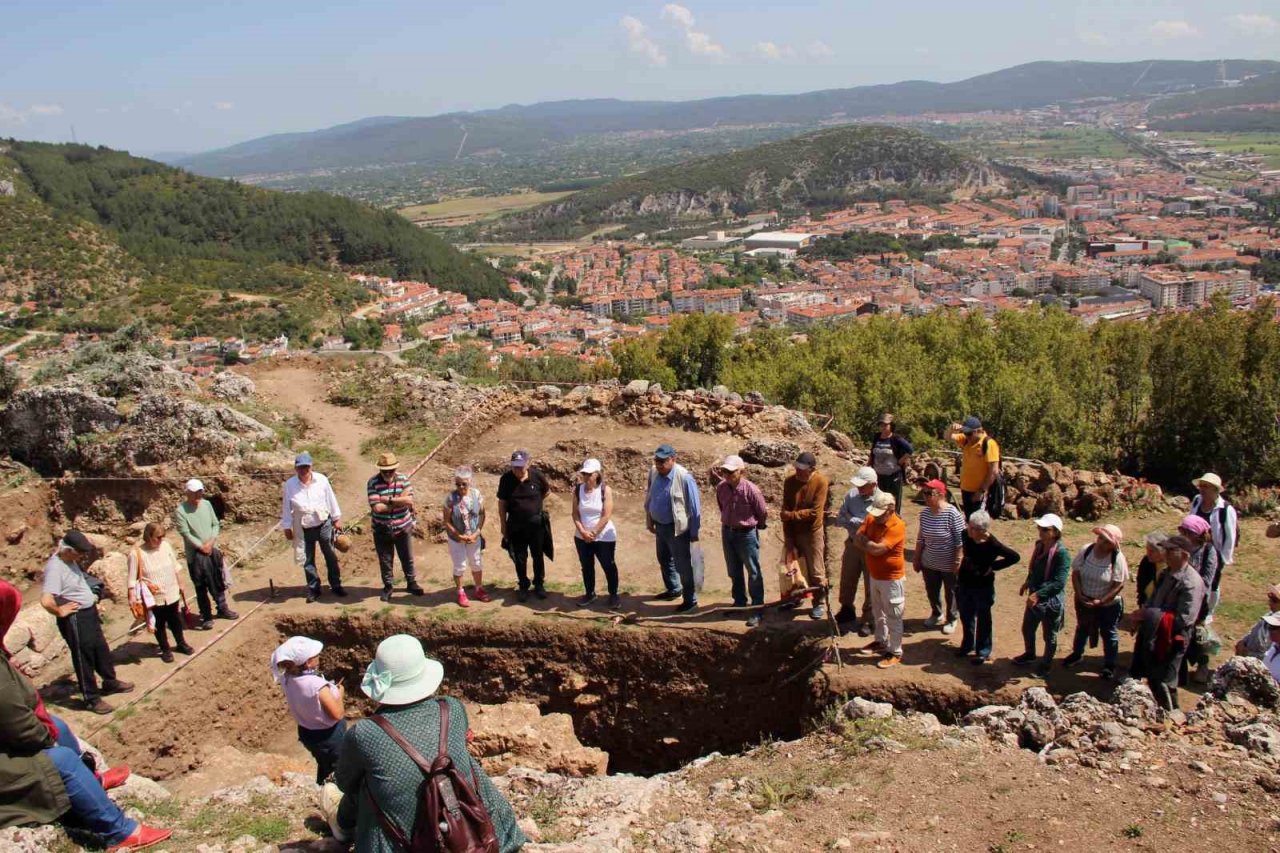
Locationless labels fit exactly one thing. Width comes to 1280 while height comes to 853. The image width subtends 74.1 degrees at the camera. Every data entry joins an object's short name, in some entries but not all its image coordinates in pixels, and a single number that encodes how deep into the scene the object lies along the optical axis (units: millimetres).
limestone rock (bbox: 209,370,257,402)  16047
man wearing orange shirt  7520
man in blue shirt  8555
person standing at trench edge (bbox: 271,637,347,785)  5617
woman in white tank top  8812
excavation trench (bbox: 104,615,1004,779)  8508
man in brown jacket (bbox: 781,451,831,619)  8133
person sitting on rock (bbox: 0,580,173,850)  4848
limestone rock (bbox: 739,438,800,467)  12867
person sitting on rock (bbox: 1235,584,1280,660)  6875
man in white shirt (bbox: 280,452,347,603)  9383
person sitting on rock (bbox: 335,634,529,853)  3842
